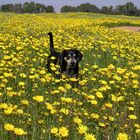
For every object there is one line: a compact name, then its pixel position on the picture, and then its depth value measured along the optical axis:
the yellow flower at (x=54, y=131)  3.49
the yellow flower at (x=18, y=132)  3.26
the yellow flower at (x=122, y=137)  3.59
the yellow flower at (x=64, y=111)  4.26
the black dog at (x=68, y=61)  8.51
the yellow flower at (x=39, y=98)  4.35
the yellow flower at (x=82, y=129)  3.59
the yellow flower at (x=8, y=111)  3.72
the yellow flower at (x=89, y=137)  3.47
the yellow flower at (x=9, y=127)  3.30
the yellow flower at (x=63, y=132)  3.42
